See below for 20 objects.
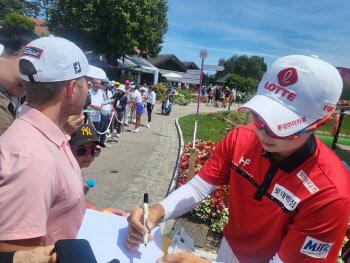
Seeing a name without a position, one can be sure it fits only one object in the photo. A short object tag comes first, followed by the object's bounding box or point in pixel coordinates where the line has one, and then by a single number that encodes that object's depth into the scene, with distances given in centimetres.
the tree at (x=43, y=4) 5718
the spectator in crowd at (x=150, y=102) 1205
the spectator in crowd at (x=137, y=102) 1060
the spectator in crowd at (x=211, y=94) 2710
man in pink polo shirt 101
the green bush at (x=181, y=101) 2435
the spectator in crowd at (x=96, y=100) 706
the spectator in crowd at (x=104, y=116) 756
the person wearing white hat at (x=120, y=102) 947
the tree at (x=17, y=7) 4450
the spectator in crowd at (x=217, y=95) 2502
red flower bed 393
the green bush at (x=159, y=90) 2498
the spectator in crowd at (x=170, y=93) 1628
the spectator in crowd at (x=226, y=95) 2385
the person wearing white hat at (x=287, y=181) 114
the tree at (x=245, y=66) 6022
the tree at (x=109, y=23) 2761
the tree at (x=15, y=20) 3709
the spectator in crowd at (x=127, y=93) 1124
